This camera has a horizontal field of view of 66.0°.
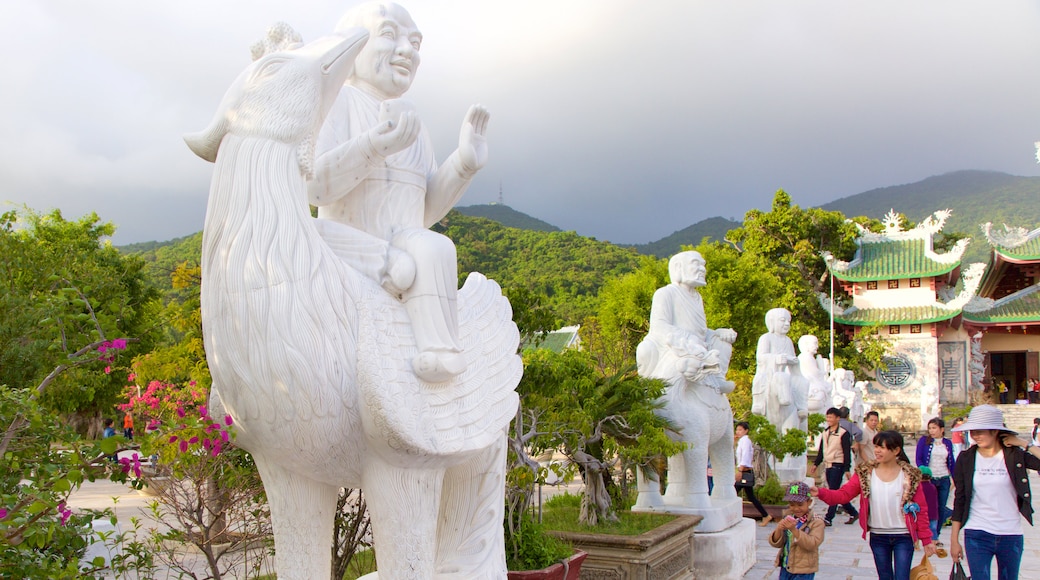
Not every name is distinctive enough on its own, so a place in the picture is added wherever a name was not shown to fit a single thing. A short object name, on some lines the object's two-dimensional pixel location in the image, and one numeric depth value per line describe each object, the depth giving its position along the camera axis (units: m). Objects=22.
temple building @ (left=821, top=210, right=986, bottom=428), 26.75
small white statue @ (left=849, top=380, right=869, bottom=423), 16.73
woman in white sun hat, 4.19
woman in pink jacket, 4.33
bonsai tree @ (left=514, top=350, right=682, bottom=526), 4.77
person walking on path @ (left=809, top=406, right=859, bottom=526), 8.59
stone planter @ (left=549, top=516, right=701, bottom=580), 4.91
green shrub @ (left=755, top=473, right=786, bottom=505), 9.17
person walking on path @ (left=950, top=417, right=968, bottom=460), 8.00
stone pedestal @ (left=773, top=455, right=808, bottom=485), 11.25
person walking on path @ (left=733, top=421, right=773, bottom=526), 8.79
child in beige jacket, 4.41
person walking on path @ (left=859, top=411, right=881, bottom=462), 9.04
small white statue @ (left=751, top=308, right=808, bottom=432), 10.30
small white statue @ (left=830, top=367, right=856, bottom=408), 16.56
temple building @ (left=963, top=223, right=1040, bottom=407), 28.38
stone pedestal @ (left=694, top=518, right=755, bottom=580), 6.06
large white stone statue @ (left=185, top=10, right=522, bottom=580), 2.24
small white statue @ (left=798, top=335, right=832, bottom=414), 12.52
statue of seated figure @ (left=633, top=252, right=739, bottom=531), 5.93
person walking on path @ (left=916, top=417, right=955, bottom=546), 7.68
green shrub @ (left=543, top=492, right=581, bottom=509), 6.97
